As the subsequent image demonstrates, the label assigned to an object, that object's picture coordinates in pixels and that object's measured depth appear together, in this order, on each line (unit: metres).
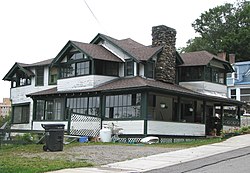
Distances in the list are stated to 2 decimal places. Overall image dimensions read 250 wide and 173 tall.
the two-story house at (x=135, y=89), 25.66
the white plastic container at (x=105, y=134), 24.47
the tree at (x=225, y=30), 60.69
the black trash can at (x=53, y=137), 18.30
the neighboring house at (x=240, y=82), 45.85
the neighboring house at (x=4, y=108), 88.78
